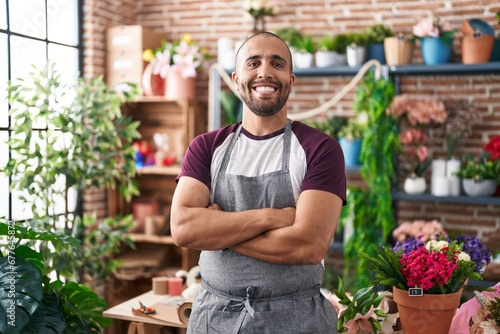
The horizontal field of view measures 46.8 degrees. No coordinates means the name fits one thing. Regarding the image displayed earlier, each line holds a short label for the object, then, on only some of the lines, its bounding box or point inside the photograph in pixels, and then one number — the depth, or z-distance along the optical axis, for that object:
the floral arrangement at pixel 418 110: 4.05
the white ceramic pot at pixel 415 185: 4.13
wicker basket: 4.11
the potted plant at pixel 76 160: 3.28
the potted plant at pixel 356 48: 4.28
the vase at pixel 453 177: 4.06
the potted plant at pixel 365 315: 2.11
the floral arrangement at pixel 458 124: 4.17
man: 1.78
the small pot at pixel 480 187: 3.94
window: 3.91
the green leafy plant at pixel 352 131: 4.31
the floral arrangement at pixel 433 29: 4.05
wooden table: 2.68
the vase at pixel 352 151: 4.32
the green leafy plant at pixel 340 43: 4.39
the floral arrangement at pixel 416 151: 4.11
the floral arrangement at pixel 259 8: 4.62
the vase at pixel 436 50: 4.06
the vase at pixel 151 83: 4.71
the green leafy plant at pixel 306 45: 4.45
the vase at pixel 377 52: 4.32
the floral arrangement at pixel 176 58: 4.61
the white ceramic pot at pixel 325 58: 4.36
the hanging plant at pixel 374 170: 4.02
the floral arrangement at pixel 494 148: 3.89
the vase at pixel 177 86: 4.69
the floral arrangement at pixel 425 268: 1.95
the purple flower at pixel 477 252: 2.30
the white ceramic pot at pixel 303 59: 4.42
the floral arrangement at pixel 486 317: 1.89
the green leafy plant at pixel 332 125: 4.41
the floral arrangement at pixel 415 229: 3.85
